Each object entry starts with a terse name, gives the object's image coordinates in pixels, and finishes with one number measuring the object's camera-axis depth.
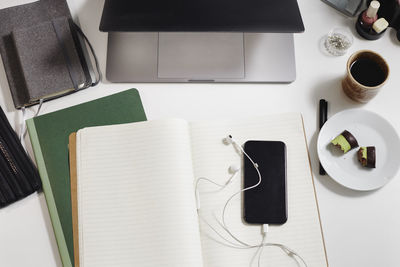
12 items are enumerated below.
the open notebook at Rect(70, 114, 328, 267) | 0.67
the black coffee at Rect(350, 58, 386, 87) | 0.72
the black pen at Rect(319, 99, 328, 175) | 0.76
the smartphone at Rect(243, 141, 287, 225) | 0.69
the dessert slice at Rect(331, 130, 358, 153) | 0.72
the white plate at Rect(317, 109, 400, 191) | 0.71
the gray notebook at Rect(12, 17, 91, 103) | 0.77
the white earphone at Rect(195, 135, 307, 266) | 0.68
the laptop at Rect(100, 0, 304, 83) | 0.79
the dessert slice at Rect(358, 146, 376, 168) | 0.70
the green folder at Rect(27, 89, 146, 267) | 0.72
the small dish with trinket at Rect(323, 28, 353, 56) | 0.81
